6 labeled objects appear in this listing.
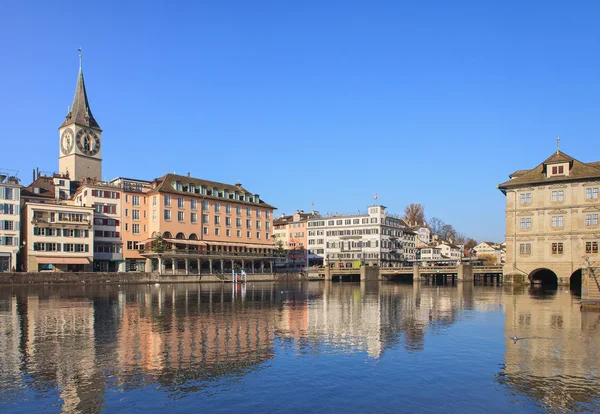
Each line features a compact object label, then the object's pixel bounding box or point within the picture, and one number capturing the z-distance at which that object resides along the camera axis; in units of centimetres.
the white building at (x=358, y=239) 13051
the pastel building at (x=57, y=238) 8269
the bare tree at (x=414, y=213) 18115
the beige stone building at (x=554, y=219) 7131
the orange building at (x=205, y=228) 9656
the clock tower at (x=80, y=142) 12000
